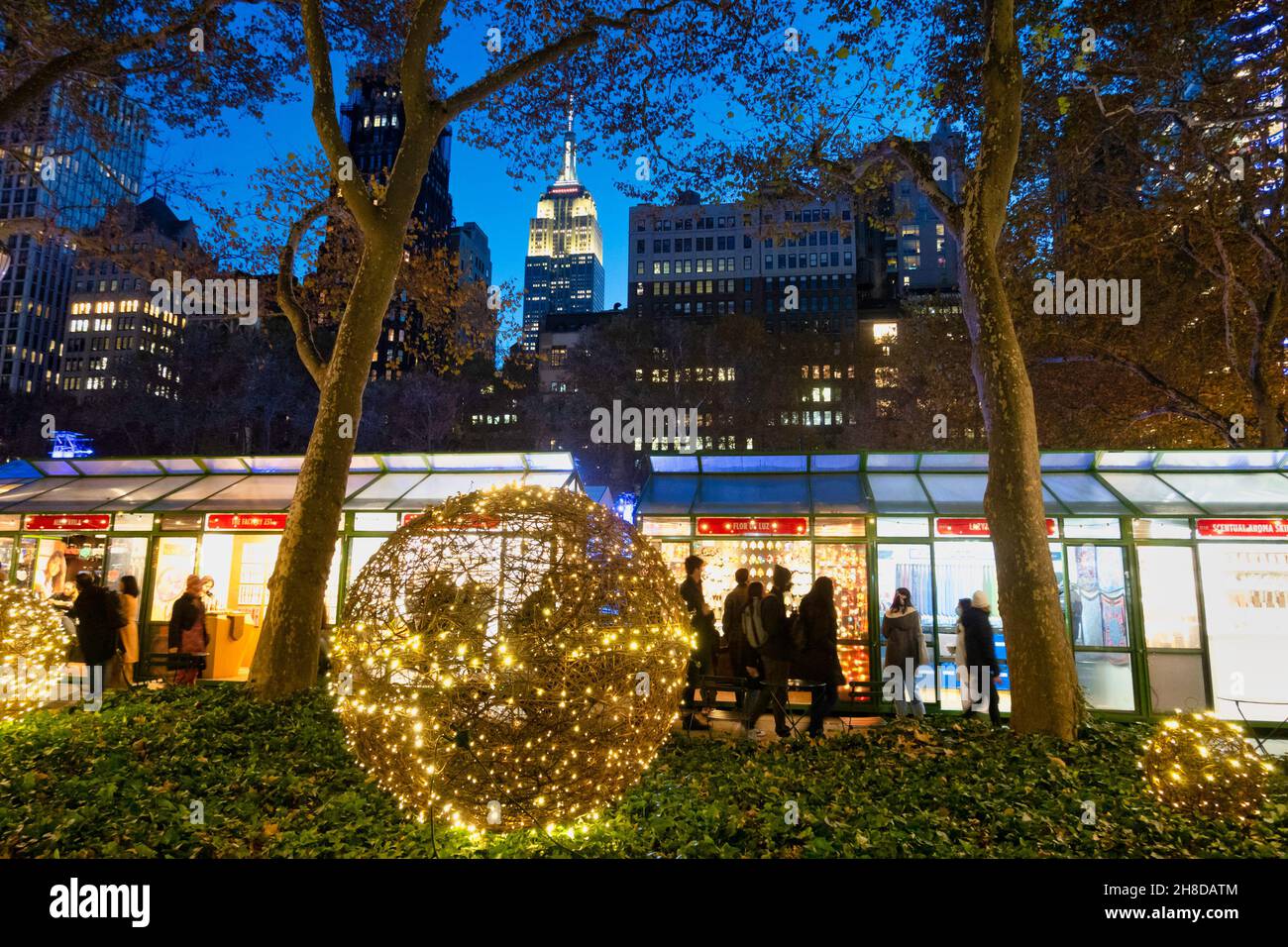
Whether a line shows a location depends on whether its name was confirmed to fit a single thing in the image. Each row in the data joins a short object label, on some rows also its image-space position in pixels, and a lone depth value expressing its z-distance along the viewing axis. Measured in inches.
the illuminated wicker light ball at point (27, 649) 258.5
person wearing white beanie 339.3
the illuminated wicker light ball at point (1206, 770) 184.2
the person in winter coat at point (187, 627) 386.6
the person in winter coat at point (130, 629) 377.1
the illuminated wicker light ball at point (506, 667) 151.2
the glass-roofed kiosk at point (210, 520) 484.4
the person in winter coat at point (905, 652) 374.3
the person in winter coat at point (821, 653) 315.9
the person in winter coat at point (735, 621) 365.4
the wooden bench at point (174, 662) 367.6
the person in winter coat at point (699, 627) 349.4
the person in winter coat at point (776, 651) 322.7
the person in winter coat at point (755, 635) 326.3
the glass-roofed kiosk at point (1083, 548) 388.8
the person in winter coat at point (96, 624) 334.6
